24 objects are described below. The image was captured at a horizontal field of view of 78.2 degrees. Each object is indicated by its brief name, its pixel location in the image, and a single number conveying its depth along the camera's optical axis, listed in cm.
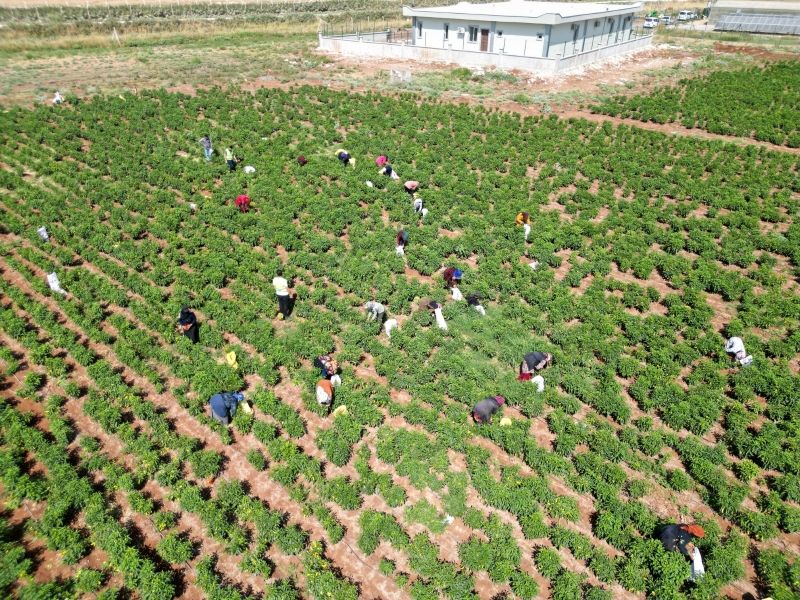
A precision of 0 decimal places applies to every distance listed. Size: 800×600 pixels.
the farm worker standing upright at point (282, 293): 1391
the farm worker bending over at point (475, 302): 1443
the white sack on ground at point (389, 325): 1355
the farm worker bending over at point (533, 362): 1227
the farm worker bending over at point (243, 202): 1912
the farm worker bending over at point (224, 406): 1094
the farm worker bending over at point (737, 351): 1273
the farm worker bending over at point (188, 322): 1299
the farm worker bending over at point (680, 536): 846
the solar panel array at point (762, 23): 5672
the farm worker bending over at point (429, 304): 1408
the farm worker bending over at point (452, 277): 1499
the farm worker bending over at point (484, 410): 1090
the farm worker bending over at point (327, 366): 1171
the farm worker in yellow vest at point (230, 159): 2220
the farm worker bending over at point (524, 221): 1797
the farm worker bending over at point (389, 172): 2178
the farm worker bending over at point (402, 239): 1708
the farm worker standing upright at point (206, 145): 2333
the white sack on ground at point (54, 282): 1484
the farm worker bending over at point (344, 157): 2298
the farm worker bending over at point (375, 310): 1372
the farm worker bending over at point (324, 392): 1125
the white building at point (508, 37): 3838
